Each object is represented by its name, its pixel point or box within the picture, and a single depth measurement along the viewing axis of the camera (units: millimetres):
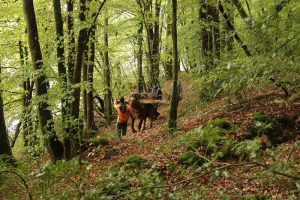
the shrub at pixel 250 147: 3365
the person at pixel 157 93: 16062
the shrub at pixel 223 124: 9336
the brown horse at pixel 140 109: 14258
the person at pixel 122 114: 13414
